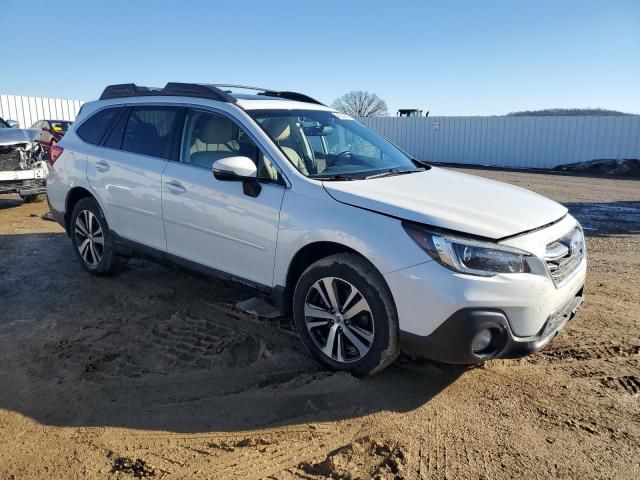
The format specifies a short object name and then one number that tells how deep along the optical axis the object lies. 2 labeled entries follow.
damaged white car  9.54
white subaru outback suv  3.00
